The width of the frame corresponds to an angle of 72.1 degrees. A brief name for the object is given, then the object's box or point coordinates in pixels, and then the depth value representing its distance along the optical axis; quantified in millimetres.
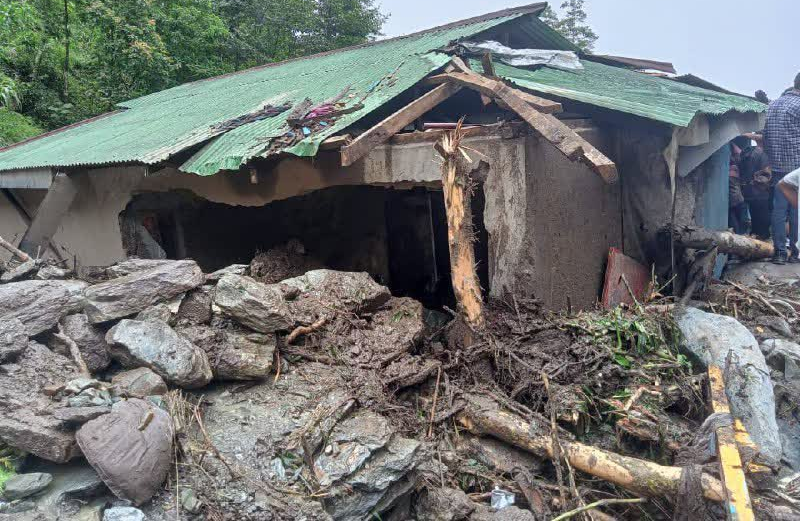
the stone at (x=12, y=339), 3367
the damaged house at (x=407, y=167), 4699
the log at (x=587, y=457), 3209
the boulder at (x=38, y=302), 3652
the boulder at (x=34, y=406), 2910
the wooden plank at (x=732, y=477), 2703
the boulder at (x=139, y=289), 3911
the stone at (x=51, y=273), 5020
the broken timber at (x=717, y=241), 5852
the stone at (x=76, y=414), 2951
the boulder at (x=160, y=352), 3557
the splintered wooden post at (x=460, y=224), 4164
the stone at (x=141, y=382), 3396
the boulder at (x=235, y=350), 3807
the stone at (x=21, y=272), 4840
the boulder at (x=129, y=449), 2783
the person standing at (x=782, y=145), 7219
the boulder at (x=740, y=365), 3854
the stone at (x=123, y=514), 2738
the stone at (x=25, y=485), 2732
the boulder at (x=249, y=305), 4012
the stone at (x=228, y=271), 4516
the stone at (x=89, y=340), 3721
